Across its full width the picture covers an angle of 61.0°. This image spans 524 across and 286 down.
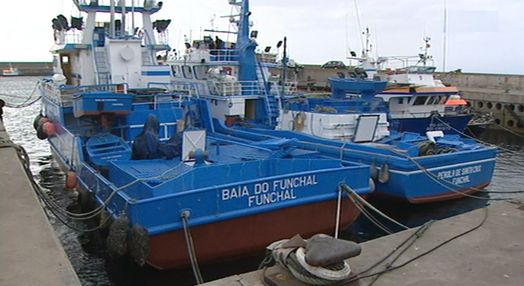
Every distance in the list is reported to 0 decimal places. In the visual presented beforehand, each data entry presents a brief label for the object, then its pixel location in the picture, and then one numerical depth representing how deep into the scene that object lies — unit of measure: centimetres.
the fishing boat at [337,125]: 1101
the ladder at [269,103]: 1590
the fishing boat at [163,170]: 711
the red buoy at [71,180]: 1005
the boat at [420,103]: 1933
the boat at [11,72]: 10979
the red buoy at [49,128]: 1384
